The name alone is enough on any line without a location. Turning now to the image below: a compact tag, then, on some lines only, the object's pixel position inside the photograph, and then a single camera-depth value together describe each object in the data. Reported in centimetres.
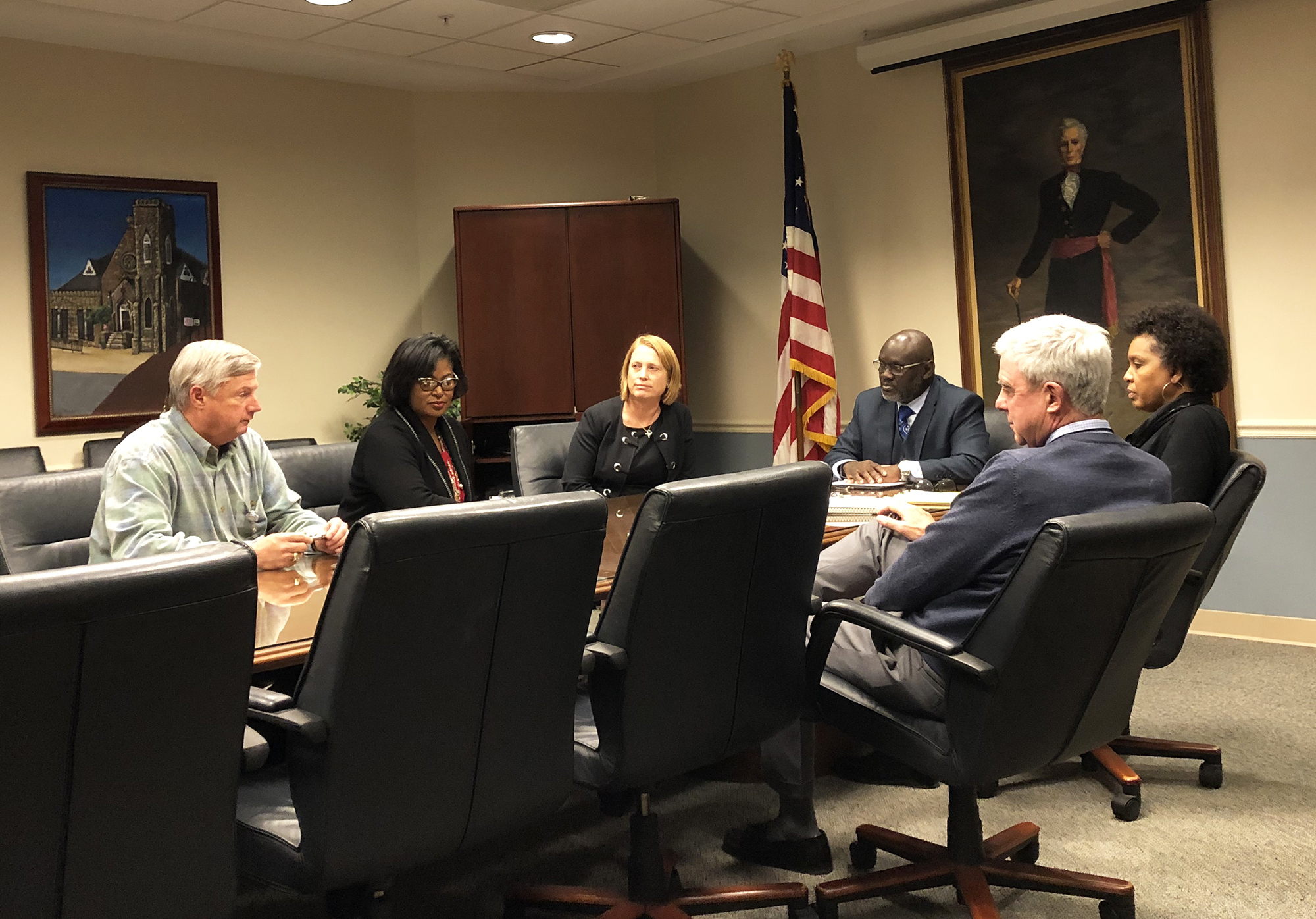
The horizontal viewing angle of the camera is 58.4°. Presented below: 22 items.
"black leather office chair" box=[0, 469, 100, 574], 293
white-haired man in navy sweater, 231
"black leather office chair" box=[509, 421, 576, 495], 434
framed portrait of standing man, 496
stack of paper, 333
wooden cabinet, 632
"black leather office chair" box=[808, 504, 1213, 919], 214
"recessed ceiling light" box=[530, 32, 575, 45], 572
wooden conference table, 198
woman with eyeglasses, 353
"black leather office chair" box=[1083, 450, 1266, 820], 309
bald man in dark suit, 430
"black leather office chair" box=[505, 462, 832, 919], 215
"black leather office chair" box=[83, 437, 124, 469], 536
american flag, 600
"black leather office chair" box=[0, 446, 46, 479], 496
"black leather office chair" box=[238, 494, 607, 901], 175
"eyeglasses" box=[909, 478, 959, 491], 395
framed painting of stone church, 545
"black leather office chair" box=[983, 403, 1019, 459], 441
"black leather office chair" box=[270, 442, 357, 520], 378
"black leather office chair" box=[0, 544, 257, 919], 140
